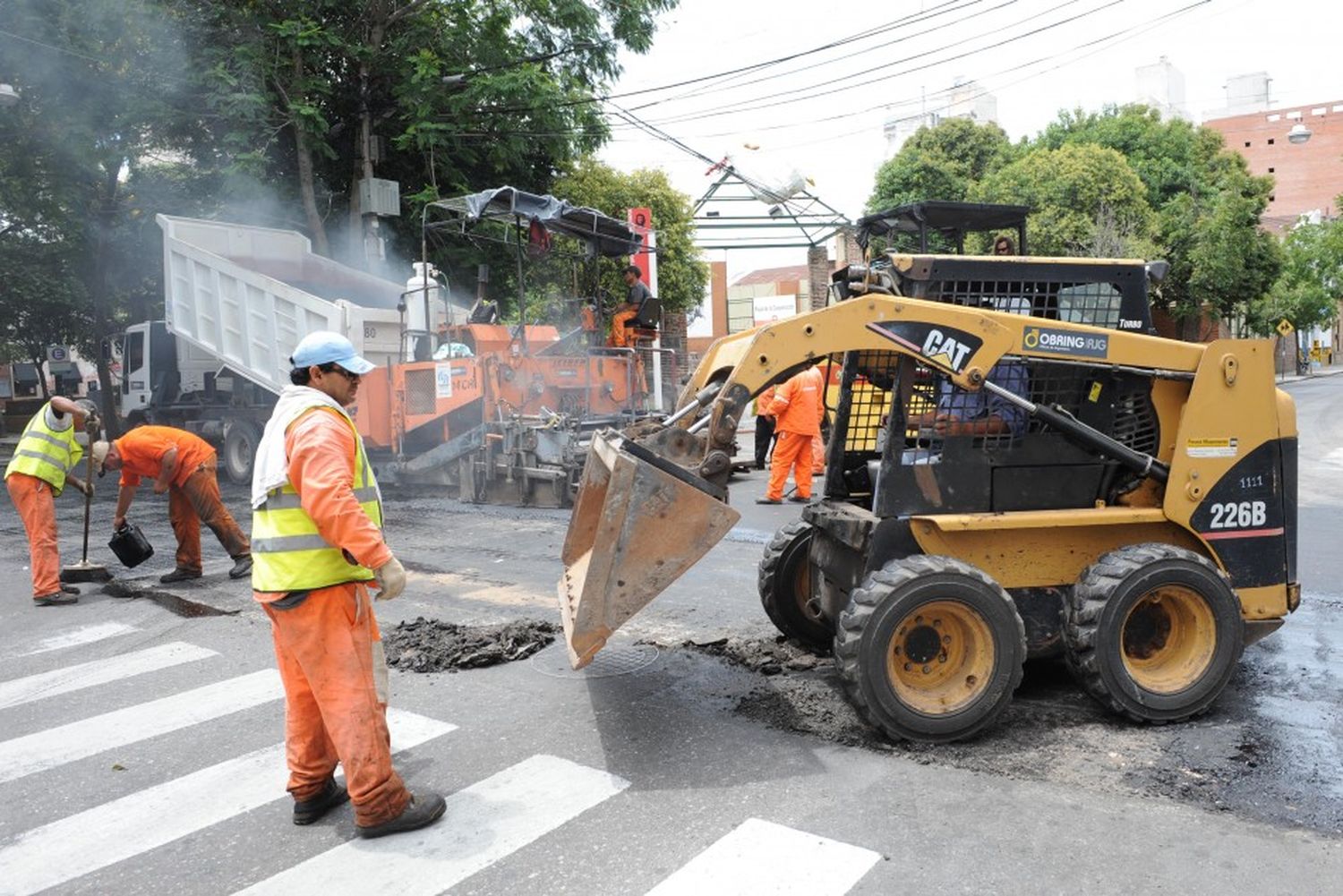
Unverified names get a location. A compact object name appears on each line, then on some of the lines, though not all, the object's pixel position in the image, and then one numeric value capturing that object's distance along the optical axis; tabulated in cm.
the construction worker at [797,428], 1027
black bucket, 758
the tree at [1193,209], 2928
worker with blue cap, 329
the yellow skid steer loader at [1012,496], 389
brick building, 6244
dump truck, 1118
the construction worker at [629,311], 1194
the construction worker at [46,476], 718
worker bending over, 741
